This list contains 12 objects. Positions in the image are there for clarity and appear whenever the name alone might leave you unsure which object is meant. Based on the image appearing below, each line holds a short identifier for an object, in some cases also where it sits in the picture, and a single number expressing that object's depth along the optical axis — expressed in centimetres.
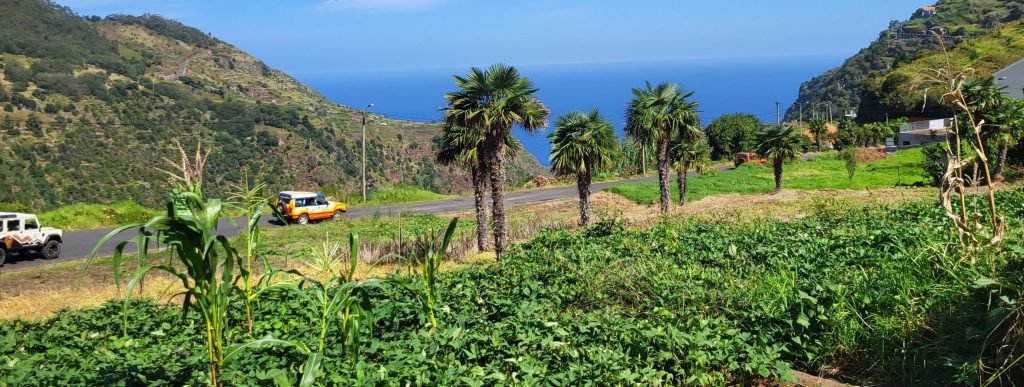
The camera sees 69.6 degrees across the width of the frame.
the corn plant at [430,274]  811
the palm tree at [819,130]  7426
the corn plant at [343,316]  513
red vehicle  6166
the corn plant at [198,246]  470
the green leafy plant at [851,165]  3847
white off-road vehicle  2328
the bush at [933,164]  3497
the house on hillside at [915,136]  6606
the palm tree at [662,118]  2888
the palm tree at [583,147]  2642
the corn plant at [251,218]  562
